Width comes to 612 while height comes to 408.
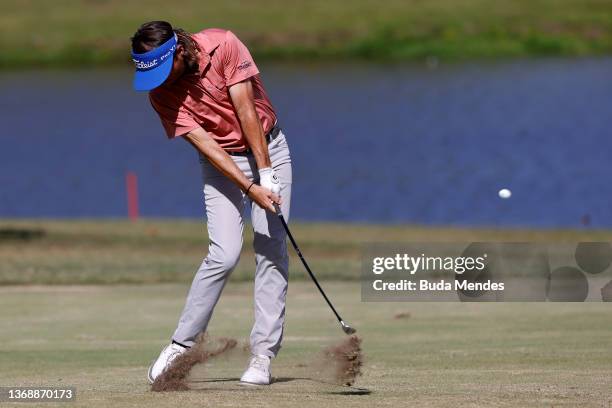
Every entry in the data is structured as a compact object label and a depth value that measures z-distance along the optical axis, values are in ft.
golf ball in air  98.42
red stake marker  159.32
